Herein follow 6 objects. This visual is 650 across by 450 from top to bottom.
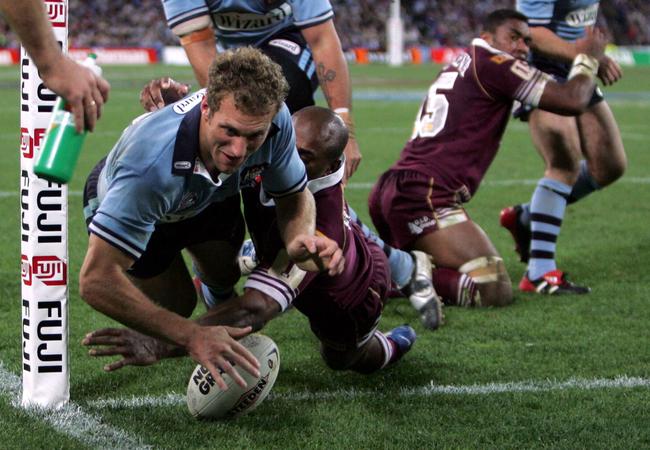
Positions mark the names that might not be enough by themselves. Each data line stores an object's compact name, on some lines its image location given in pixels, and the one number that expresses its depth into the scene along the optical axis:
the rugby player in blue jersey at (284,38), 10.87
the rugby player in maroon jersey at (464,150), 11.89
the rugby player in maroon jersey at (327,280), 8.34
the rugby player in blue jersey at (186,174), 6.82
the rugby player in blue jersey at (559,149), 12.63
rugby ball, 7.70
